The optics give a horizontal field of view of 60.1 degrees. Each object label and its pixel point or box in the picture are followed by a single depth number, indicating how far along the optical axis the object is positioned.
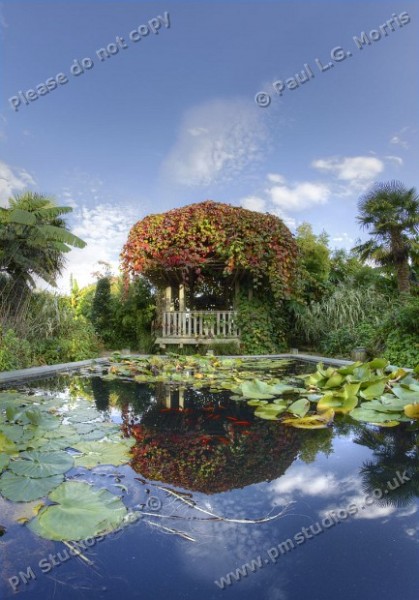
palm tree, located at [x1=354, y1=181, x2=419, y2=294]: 11.98
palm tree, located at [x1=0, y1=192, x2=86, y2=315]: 8.79
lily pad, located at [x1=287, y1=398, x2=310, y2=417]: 2.44
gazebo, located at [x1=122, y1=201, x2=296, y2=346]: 8.12
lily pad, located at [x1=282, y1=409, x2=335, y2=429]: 2.28
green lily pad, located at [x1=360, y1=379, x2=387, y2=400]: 2.86
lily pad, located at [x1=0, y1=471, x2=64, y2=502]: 1.29
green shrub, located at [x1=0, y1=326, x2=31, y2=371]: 4.68
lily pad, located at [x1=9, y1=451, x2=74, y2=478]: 1.48
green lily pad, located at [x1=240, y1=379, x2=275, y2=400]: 3.10
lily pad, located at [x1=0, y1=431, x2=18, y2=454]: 1.74
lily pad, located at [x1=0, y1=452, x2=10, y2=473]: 1.52
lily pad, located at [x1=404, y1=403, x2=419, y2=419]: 2.38
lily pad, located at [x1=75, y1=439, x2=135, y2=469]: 1.63
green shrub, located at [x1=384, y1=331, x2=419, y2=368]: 4.76
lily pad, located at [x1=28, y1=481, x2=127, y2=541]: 1.05
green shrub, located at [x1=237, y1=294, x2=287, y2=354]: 8.48
